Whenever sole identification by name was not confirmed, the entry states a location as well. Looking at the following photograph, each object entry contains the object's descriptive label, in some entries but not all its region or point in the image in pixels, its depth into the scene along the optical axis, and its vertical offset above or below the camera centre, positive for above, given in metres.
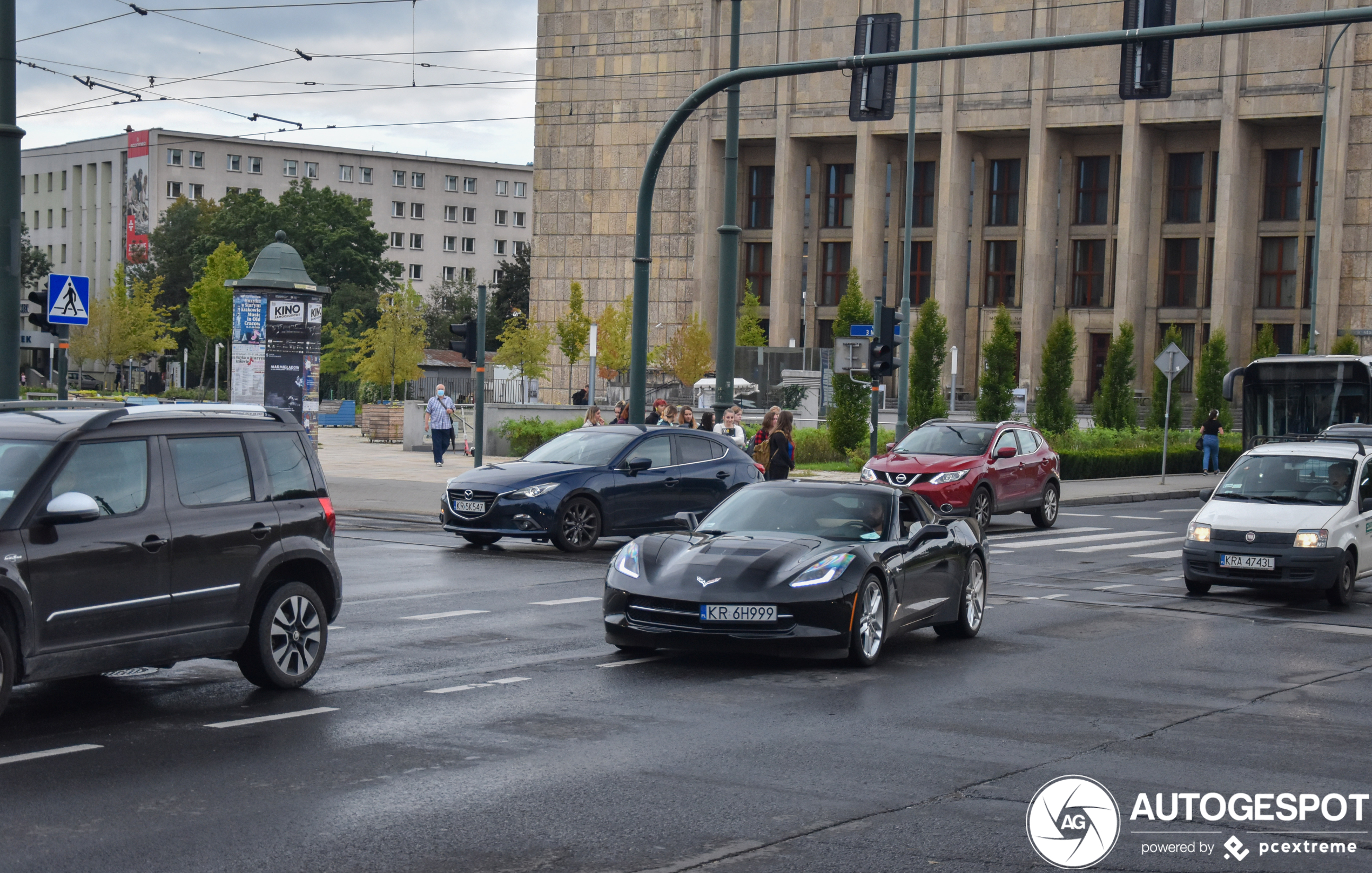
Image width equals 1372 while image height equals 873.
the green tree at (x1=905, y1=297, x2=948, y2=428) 40.22 +0.48
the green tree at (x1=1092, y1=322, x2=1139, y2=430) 53.78 -0.05
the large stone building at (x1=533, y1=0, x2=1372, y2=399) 70.44 +10.20
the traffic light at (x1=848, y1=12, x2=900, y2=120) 19.56 +3.73
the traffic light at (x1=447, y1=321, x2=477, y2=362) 26.81 +0.53
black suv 8.23 -1.01
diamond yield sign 37.62 +0.81
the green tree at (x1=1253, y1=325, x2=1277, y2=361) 55.06 +1.82
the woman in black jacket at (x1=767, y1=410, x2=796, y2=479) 25.12 -1.13
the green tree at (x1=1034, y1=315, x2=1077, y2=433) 46.41 +0.01
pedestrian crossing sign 19.80 +0.70
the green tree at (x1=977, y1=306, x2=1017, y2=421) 41.50 +0.29
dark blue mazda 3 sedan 19.80 -1.41
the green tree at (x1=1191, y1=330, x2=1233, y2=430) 56.94 +0.61
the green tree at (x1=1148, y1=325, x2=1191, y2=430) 55.84 -0.22
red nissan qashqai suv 25.62 -1.32
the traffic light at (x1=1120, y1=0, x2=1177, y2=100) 18.28 +3.81
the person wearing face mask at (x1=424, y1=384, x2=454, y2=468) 38.50 -1.33
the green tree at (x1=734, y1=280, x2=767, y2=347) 76.88 +2.58
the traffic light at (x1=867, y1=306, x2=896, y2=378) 29.23 +0.63
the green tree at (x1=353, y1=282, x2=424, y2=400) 64.12 +0.75
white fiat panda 16.72 -1.31
